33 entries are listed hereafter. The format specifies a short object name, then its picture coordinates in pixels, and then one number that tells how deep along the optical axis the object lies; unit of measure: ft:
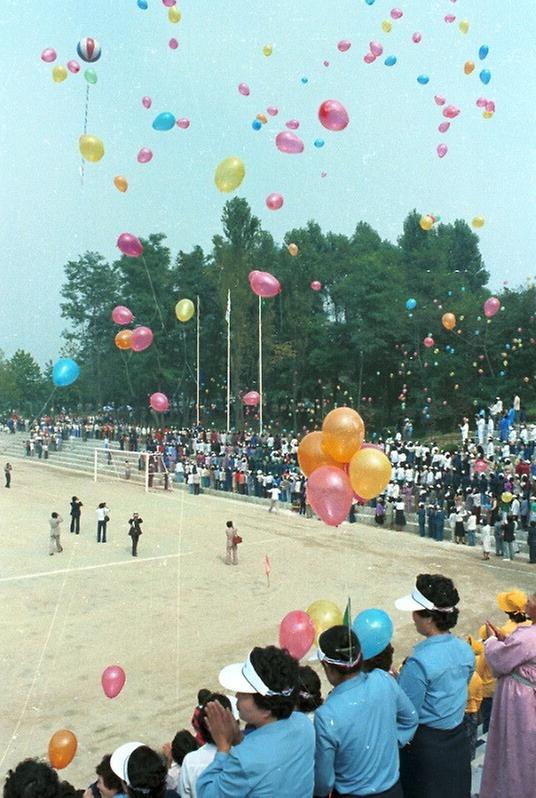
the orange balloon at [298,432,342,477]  21.85
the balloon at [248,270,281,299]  31.14
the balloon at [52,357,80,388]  28.30
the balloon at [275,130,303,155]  29.32
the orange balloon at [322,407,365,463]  20.88
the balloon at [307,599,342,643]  18.03
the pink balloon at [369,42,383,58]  34.81
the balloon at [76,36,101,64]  28.02
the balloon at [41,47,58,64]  29.84
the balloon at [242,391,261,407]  52.37
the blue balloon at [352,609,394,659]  10.28
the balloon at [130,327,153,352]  32.94
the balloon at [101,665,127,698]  21.48
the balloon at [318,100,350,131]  26.03
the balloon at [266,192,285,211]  35.37
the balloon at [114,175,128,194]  31.58
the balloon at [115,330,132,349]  33.88
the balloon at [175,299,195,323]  36.65
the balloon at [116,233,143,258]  31.65
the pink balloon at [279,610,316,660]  17.72
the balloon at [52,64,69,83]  29.35
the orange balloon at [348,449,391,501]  20.44
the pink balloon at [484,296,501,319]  63.56
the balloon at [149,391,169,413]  41.52
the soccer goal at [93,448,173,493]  77.04
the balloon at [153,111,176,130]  28.76
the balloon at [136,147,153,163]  30.68
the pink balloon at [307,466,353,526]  20.04
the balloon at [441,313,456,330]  64.27
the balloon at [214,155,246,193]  27.17
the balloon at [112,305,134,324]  35.37
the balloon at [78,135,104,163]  27.78
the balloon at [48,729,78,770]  17.04
